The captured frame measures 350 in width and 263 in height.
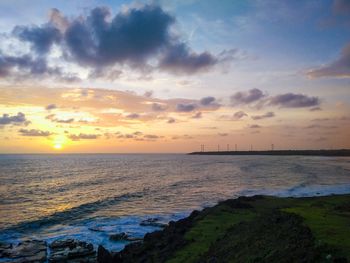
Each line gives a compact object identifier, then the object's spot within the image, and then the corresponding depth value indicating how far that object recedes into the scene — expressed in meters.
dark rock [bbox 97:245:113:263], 21.70
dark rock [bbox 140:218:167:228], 33.44
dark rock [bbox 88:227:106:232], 32.30
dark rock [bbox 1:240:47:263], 23.56
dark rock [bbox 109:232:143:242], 28.52
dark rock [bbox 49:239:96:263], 23.47
